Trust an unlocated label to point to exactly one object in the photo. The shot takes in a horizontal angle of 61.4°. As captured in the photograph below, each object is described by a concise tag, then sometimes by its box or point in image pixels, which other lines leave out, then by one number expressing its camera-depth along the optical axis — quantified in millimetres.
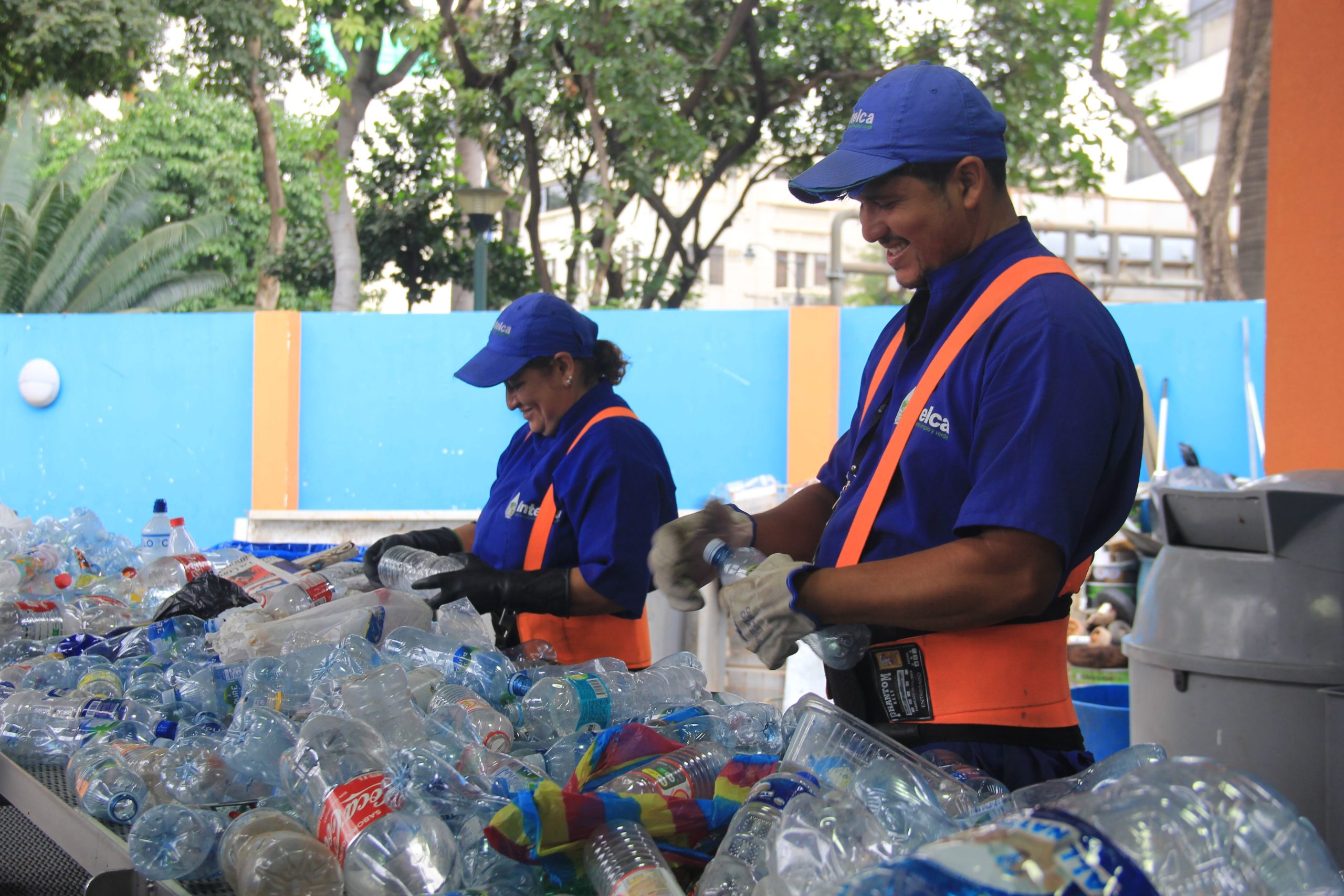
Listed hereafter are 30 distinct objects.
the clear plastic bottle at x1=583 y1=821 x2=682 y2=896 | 1467
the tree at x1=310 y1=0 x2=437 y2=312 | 11281
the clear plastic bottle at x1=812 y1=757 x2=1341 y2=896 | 1038
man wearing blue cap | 1836
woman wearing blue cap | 3348
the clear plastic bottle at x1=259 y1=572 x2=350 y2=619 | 3318
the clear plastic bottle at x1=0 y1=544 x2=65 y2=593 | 4125
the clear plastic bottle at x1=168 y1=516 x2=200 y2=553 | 4980
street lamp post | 10992
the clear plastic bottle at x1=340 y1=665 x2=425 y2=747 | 2123
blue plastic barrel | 4422
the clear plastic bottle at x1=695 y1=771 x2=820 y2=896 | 1491
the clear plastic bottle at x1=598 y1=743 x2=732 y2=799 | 1773
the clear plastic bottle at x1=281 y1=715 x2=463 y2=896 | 1610
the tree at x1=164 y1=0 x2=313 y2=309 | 11047
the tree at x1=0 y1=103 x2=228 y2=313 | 18297
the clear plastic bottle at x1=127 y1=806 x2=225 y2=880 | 1762
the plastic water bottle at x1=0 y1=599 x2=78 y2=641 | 3404
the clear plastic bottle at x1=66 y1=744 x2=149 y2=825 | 2012
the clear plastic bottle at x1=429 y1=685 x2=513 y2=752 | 2141
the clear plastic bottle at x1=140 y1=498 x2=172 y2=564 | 5039
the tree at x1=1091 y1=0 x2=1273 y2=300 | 9891
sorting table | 1769
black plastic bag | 3281
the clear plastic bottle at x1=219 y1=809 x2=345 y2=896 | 1614
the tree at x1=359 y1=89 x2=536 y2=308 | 13328
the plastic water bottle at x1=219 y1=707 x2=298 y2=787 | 2057
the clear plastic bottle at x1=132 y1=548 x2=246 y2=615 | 3865
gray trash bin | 3363
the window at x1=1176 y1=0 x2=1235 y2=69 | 35469
